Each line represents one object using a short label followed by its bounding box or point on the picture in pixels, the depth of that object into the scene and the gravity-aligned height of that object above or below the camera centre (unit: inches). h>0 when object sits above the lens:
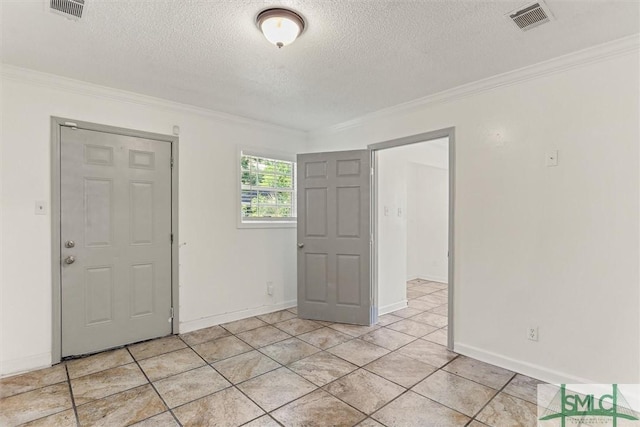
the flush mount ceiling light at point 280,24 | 73.7 +43.5
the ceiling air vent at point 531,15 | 73.2 +46.1
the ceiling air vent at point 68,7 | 71.9 +46.1
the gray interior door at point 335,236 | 149.9 -11.8
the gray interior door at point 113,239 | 114.4 -10.8
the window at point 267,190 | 163.0 +11.6
